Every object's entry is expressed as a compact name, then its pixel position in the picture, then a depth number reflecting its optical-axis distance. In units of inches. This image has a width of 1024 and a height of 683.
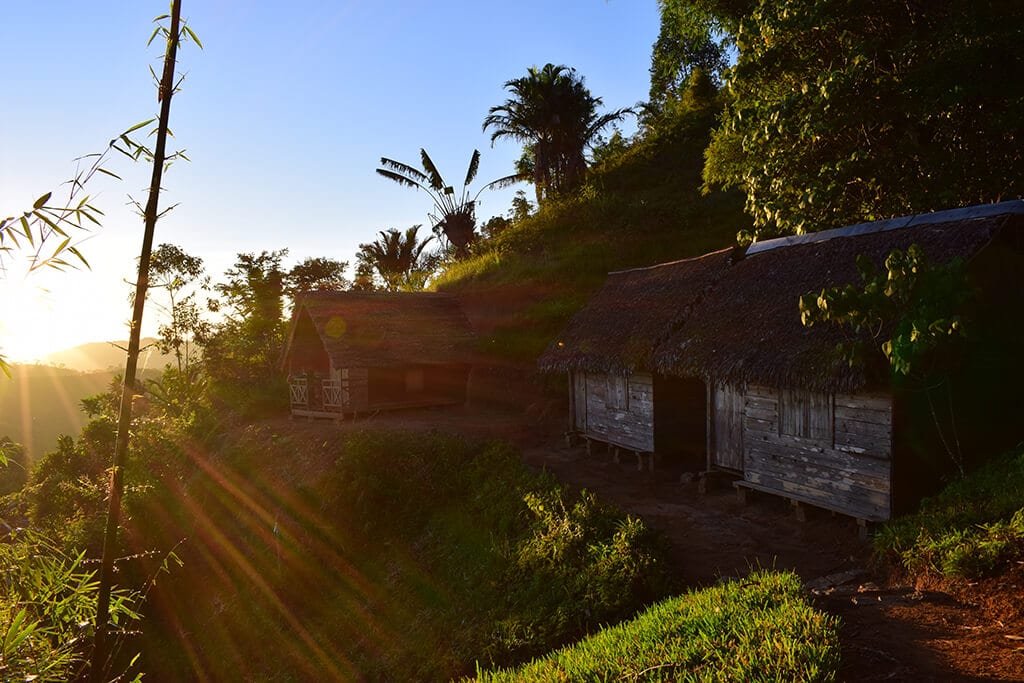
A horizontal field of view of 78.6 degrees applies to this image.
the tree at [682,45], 637.3
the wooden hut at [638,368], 502.0
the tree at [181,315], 1279.5
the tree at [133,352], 84.8
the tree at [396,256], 1576.0
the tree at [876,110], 433.7
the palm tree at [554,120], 1315.2
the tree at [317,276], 1323.8
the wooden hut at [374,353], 785.6
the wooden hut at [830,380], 330.3
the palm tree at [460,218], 1325.0
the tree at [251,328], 1151.7
